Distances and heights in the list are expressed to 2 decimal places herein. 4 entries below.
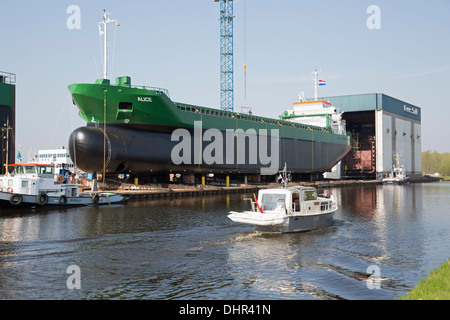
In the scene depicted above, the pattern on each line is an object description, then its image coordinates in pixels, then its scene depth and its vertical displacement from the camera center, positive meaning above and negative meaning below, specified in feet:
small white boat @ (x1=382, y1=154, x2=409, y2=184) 326.03 -1.45
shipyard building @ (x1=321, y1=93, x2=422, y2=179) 325.62 +32.53
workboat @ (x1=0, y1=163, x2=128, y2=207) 119.85 -4.76
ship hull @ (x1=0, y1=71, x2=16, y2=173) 157.89 +21.35
